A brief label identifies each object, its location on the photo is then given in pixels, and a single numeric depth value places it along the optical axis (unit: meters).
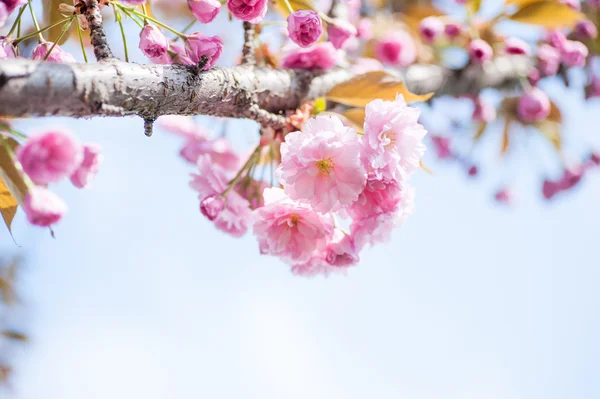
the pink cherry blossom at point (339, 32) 1.31
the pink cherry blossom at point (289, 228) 1.26
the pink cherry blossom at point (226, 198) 1.29
